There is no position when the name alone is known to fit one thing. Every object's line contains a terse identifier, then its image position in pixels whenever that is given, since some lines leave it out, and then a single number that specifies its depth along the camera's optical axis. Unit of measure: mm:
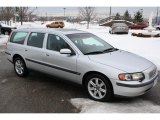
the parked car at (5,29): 18763
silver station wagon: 3556
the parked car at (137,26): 31153
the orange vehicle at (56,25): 33021
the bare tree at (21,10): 29819
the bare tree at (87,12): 34150
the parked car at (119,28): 18714
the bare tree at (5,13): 28402
